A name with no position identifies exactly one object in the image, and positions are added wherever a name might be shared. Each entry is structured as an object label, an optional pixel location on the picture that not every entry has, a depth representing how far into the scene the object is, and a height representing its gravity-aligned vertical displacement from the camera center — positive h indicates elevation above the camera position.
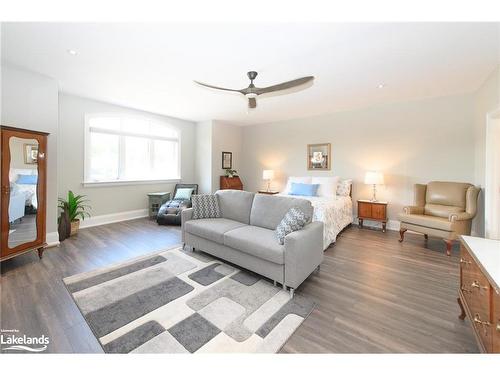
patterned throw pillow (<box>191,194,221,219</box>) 3.32 -0.35
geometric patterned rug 1.54 -1.11
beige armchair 3.19 -0.39
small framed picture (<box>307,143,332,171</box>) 5.31 +0.75
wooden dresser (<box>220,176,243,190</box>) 6.26 +0.06
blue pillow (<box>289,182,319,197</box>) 4.64 -0.09
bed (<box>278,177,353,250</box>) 3.40 -0.39
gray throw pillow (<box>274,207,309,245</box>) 2.28 -0.42
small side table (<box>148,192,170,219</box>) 5.19 -0.46
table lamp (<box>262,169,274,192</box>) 5.91 +0.30
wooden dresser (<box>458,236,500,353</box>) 1.14 -0.63
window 4.55 +0.82
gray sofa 2.15 -0.62
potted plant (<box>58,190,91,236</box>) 3.74 -0.44
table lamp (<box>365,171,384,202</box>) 4.30 +0.17
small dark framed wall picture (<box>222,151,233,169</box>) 6.45 +0.77
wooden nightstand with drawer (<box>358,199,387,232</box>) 4.32 -0.52
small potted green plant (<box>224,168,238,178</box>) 6.40 +0.37
